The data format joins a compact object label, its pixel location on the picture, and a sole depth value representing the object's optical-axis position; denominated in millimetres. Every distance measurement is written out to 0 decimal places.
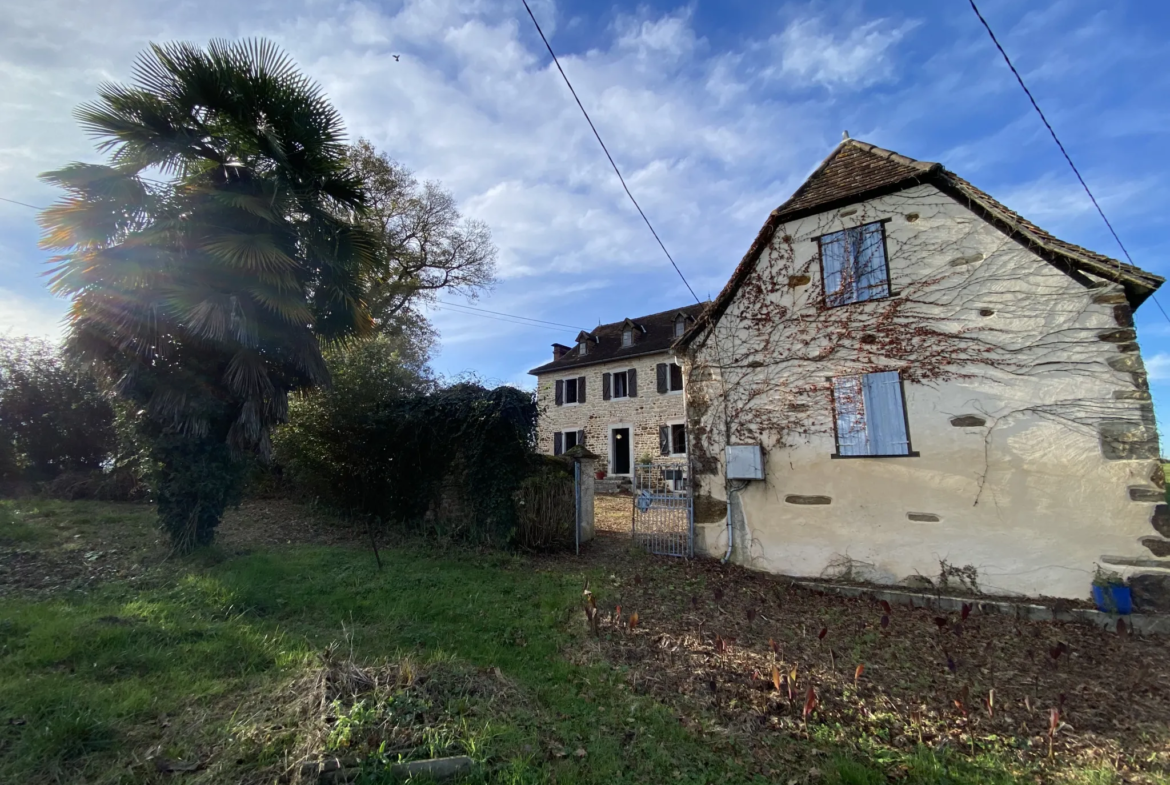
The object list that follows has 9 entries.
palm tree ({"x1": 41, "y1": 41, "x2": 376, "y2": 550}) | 6449
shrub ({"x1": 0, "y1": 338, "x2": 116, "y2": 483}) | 11133
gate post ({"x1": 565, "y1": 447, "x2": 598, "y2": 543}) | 8844
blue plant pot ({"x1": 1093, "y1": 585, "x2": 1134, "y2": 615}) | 5211
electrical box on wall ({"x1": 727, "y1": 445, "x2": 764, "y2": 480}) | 7332
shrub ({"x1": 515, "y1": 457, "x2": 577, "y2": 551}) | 8375
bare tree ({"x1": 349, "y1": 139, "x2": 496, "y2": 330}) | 18141
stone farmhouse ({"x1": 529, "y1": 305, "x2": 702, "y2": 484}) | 19125
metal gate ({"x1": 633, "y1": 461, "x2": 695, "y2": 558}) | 8008
